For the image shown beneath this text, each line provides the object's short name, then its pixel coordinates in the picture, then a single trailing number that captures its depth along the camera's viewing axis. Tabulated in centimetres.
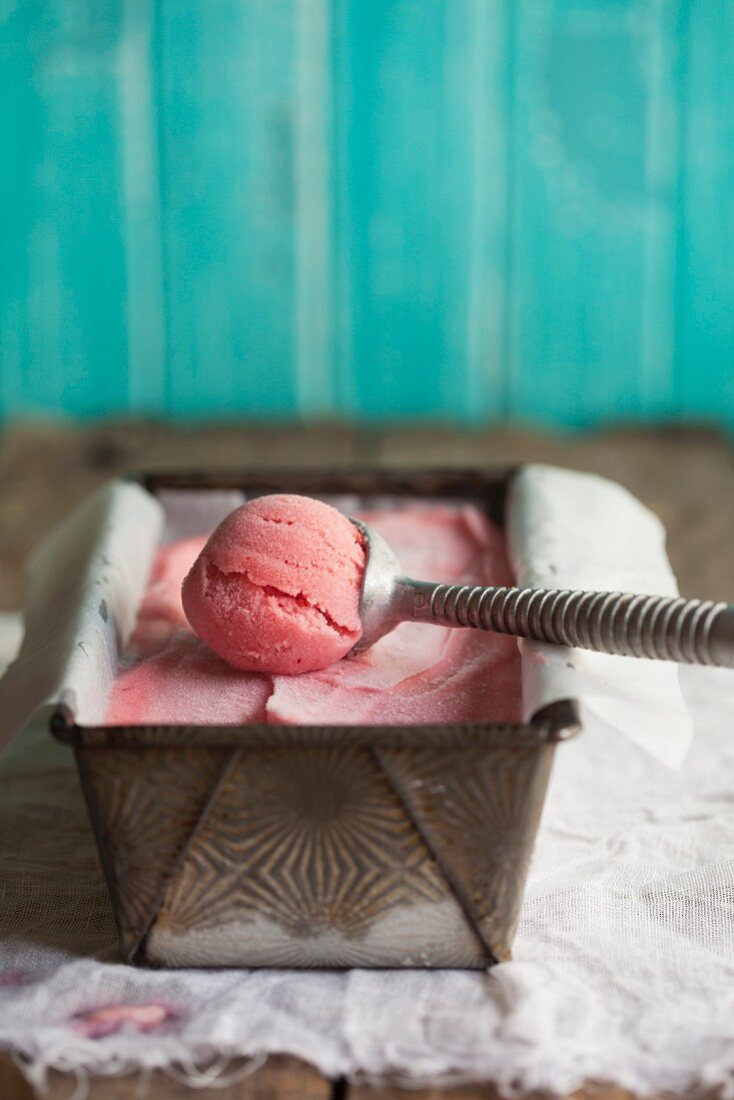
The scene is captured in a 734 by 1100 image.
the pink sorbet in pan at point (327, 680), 47
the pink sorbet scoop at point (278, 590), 49
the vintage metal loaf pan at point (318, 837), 43
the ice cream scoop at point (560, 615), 45
